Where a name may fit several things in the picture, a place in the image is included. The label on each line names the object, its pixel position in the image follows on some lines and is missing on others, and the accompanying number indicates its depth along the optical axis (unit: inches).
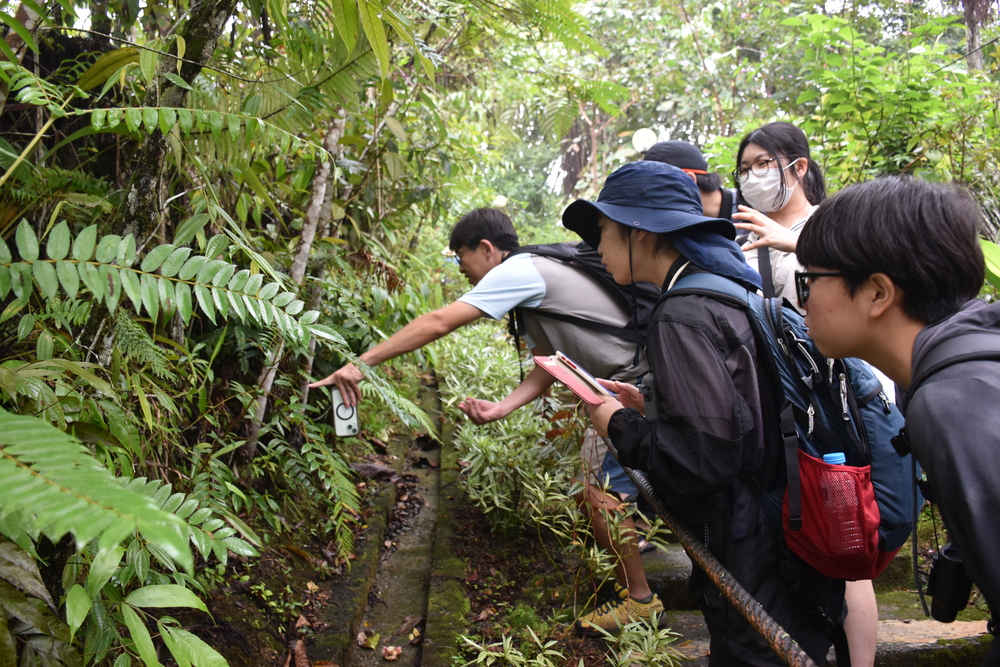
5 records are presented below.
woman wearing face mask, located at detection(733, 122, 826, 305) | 113.0
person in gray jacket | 41.5
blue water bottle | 65.8
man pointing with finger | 109.7
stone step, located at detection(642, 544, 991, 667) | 100.0
